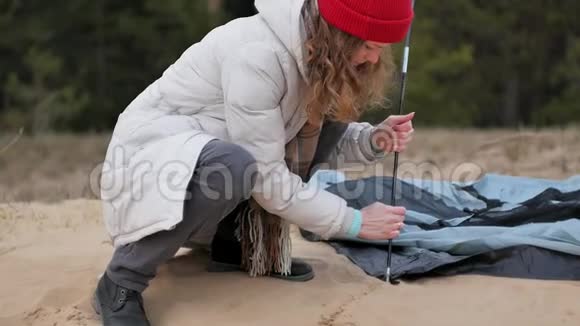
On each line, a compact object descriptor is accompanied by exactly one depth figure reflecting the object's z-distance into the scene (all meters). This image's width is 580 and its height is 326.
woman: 4.43
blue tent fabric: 5.43
